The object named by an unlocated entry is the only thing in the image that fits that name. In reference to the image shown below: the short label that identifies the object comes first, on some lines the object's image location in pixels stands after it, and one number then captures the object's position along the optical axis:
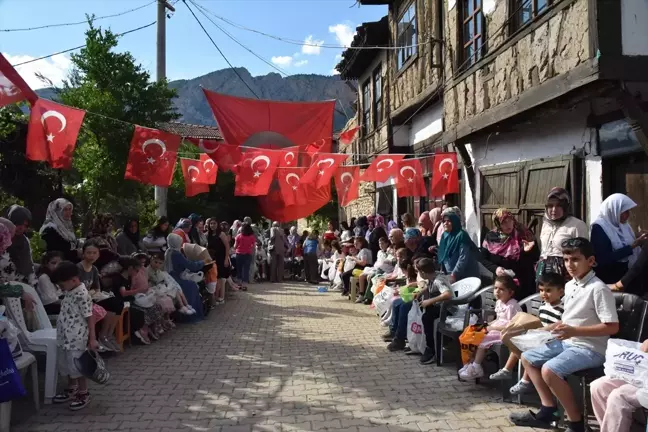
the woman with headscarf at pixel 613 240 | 4.42
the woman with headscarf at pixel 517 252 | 5.87
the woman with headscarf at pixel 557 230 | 5.01
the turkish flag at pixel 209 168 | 11.03
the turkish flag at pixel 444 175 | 9.45
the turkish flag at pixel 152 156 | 8.38
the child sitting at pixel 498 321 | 4.68
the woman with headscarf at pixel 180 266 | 8.39
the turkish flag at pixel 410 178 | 9.76
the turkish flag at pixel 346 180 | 10.78
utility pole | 11.59
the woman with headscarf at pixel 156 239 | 8.72
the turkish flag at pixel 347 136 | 12.66
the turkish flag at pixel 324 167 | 10.19
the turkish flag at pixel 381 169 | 9.81
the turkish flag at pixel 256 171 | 10.00
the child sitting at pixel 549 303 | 4.07
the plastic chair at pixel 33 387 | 3.78
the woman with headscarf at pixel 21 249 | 5.56
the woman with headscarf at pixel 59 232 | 6.66
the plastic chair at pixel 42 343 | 4.56
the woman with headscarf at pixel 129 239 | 8.05
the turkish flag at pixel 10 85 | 5.01
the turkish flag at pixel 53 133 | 6.83
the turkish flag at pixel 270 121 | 9.98
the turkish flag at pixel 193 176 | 11.09
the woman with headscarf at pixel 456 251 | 6.37
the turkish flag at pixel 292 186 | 11.26
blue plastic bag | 3.62
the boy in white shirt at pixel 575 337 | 3.53
